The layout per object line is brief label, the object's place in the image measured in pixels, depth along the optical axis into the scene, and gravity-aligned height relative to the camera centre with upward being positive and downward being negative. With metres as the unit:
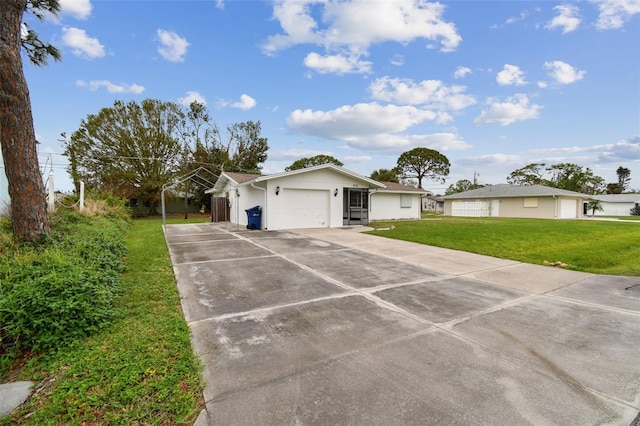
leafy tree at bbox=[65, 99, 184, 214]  24.73 +5.39
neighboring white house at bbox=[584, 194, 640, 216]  39.66 +0.25
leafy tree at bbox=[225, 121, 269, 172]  34.53 +7.74
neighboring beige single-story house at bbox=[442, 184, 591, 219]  25.56 +0.40
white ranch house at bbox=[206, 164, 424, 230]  13.95 +0.59
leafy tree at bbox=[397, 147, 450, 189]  39.09 +5.99
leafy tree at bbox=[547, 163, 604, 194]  40.23 +4.27
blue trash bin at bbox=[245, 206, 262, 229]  14.09 -0.37
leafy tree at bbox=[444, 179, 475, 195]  55.13 +4.20
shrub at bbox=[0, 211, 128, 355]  2.71 -0.91
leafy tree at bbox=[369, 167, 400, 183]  40.88 +4.80
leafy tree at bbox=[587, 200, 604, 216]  32.75 +0.04
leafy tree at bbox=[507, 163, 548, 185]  43.19 +4.95
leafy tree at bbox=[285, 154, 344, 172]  45.06 +7.60
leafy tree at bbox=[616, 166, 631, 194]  62.72 +6.59
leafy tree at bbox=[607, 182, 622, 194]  57.39 +3.58
